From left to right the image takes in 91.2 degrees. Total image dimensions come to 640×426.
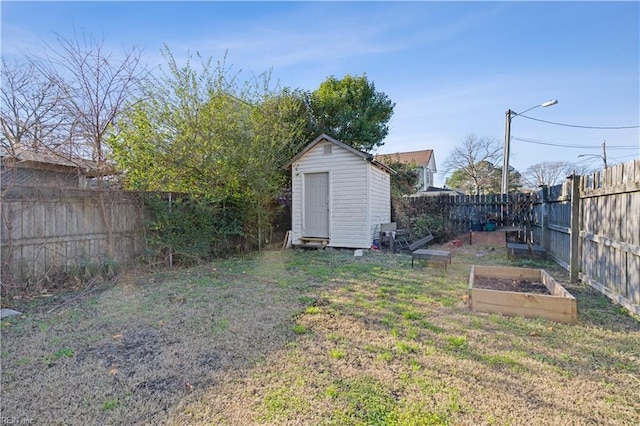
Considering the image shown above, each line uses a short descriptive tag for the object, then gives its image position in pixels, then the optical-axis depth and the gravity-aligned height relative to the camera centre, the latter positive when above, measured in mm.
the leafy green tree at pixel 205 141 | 6527 +1503
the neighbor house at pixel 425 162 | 29906 +4698
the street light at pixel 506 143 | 12453 +2624
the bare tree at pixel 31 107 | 4996 +1729
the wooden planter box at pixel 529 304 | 3232 -1040
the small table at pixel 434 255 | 6004 -928
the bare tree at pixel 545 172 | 27547 +3194
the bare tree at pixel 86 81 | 5316 +2197
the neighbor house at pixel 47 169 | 4410 +741
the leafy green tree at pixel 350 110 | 12906 +4095
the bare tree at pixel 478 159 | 25562 +4105
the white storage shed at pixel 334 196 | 8578 +357
